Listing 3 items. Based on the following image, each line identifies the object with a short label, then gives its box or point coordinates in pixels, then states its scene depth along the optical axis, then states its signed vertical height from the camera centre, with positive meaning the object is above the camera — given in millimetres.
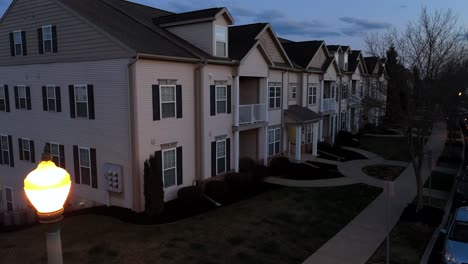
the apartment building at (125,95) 14914 -149
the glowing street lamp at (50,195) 3527 -1037
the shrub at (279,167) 22422 -4811
